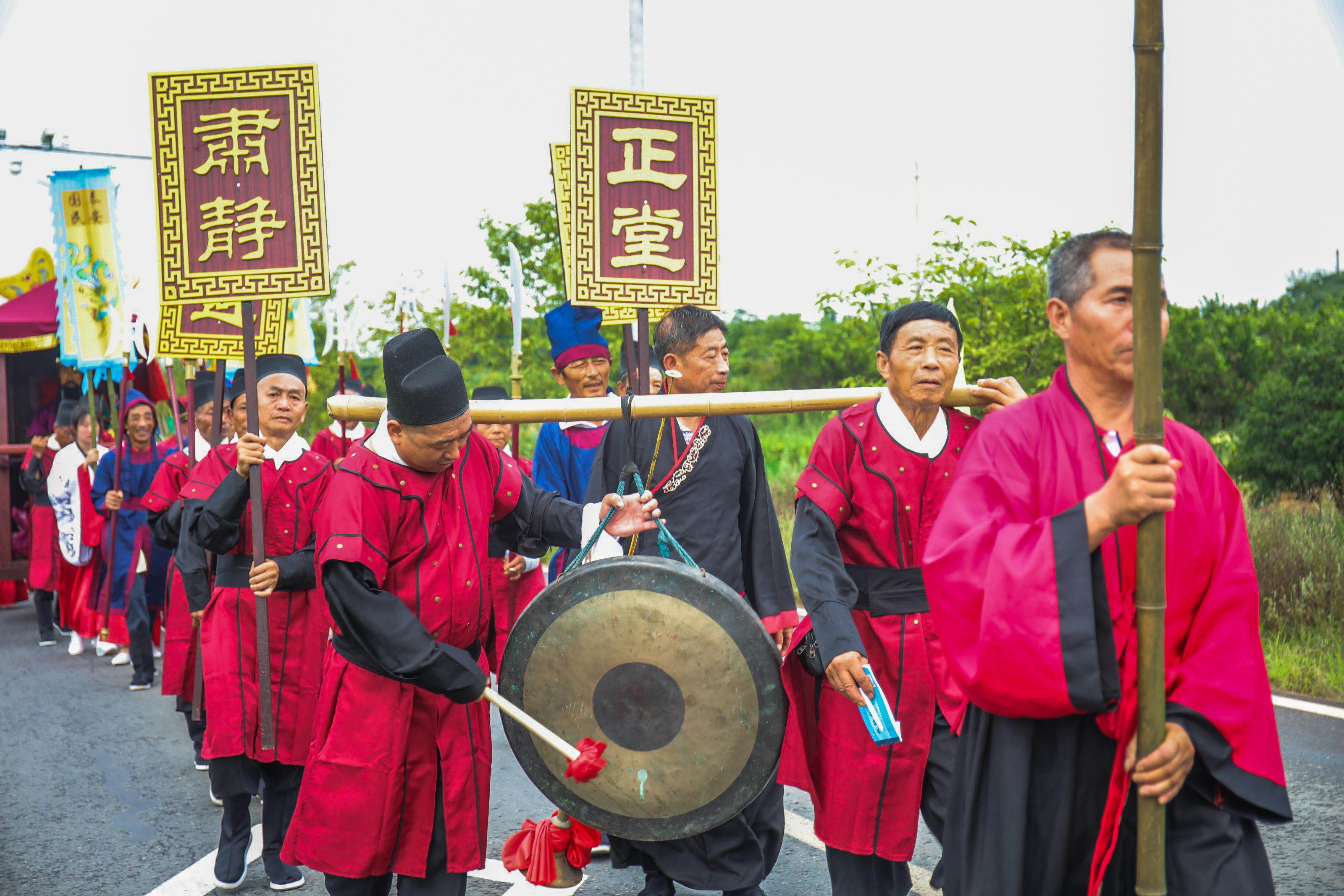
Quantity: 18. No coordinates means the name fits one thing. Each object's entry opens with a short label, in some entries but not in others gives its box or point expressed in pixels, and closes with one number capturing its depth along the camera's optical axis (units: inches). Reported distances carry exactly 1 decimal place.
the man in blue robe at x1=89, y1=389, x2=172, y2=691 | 328.2
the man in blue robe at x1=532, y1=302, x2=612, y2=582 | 216.5
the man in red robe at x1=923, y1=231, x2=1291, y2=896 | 81.1
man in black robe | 167.0
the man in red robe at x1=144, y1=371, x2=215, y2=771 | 229.3
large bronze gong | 125.5
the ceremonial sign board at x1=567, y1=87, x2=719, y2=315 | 147.5
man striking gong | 123.4
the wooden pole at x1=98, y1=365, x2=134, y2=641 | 338.0
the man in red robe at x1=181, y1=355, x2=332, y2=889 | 178.4
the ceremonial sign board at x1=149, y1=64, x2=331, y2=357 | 167.2
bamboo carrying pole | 130.6
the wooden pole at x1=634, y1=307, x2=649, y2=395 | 145.3
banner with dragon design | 325.1
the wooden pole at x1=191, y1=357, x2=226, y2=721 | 202.8
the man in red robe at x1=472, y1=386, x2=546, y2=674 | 212.1
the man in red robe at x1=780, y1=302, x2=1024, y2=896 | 139.6
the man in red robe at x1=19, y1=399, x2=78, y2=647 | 403.5
